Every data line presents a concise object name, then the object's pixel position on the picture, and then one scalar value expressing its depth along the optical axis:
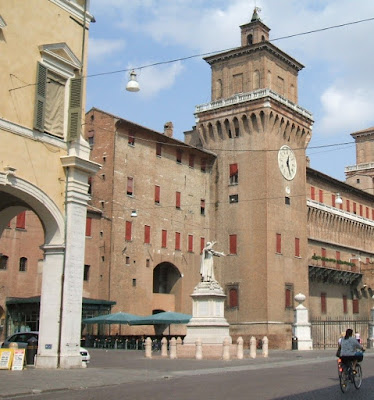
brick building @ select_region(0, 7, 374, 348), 46.00
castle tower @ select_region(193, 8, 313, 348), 49.16
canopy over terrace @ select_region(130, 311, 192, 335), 37.78
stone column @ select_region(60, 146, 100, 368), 18.39
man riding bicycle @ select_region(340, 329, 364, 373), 14.12
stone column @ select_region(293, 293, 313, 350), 38.91
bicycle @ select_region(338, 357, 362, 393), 13.70
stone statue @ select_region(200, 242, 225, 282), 30.67
